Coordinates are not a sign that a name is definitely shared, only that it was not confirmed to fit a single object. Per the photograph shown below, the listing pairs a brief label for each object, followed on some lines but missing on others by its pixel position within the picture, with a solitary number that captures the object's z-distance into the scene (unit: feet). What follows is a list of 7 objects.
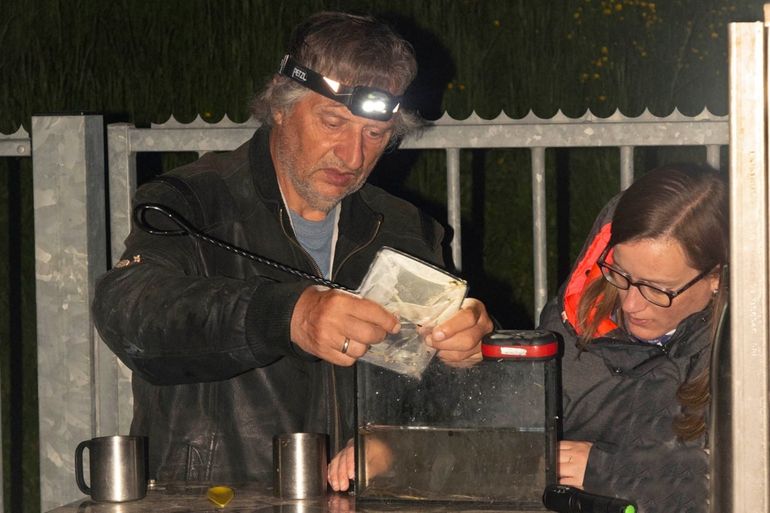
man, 10.98
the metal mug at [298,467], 10.03
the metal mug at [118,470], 10.10
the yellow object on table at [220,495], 9.87
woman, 11.15
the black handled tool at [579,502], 9.11
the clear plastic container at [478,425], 9.54
